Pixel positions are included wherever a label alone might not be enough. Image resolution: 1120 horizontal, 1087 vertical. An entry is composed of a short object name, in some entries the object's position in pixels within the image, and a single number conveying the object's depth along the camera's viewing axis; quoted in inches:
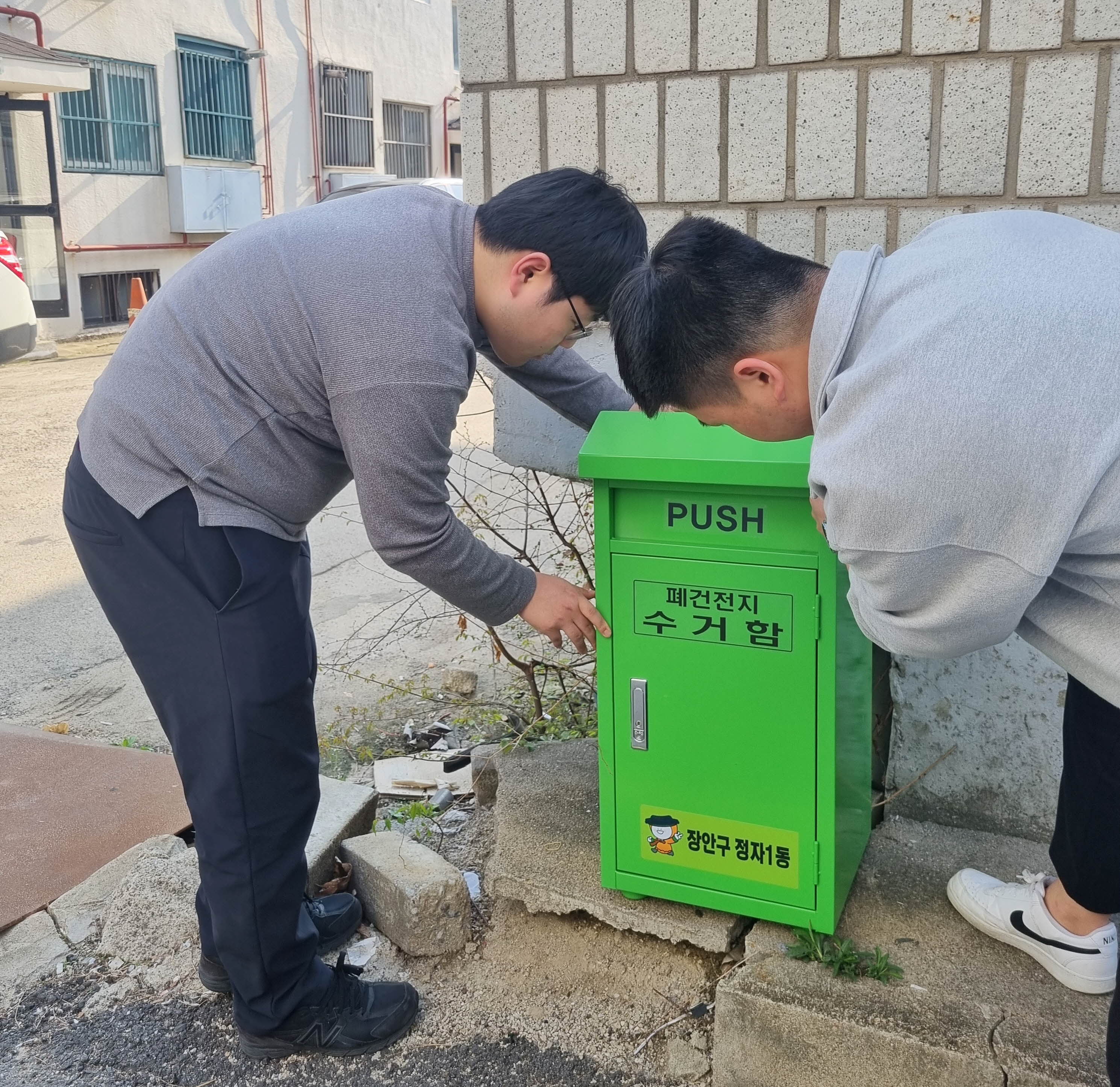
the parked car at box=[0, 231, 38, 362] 398.9
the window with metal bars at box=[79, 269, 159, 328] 530.9
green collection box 78.9
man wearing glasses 73.0
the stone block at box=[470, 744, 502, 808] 123.8
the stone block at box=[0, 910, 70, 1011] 99.4
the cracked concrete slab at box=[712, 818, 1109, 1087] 74.4
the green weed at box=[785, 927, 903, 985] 81.9
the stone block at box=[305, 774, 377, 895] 105.4
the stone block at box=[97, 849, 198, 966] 102.0
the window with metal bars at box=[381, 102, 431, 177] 743.1
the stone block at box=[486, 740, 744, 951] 91.2
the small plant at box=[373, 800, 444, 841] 118.6
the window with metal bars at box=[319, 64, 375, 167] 666.8
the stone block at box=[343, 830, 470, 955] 97.3
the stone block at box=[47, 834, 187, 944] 105.0
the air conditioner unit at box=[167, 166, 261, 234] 560.7
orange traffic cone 522.9
